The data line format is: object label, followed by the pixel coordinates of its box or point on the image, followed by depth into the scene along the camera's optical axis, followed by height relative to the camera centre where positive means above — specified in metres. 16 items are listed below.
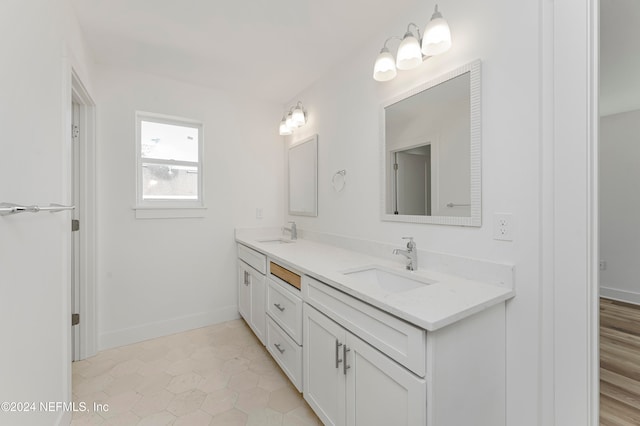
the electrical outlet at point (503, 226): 1.20 -0.06
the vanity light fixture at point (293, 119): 2.63 +0.91
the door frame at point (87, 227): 2.13 -0.12
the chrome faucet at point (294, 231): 2.80 -0.20
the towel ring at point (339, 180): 2.20 +0.26
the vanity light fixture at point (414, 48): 1.33 +0.86
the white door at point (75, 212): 2.10 +0.00
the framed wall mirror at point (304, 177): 2.57 +0.35
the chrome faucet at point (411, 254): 1.51 -0.24
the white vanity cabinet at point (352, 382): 0.94 -0.69
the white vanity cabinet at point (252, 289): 2.17 -0.67
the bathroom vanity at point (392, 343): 0.92 -0.53
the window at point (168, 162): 2.51 +0.48
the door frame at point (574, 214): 1.02 -0.01
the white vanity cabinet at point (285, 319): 1.63 -0.71
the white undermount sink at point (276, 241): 2.71 -0.29
